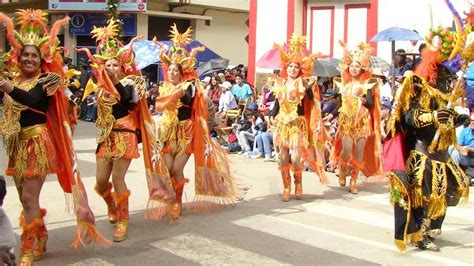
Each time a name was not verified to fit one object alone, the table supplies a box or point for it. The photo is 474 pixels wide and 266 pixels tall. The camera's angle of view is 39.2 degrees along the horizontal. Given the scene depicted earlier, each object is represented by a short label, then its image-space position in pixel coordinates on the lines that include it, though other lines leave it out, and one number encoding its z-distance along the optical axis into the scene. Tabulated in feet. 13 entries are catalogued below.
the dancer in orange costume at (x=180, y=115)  24.89
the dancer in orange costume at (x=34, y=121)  18.15
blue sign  92.38
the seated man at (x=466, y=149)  34.99
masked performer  19.85
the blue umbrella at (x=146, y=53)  67.00
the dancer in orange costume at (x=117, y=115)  21.40
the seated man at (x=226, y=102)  51.11
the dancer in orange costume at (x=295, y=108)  28.50
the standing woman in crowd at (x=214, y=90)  52.70
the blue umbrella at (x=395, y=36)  45.93
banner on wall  89.66
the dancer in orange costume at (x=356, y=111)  31.37
